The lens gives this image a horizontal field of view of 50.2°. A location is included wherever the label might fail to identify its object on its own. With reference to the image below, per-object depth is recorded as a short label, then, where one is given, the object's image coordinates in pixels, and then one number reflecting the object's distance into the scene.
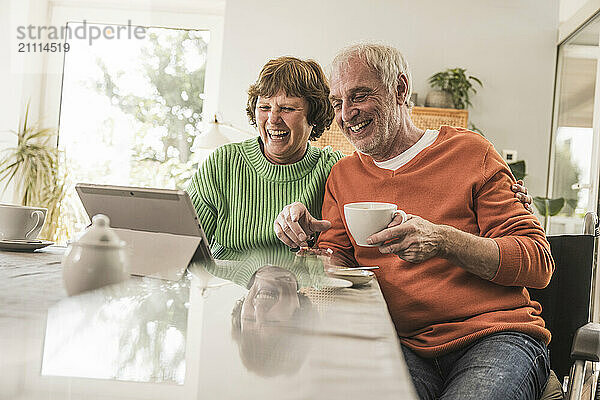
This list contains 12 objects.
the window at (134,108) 4.88
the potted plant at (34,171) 4.60
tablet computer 1.16
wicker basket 4.34
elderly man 1.18
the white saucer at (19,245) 1.37
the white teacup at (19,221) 1.43
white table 0.44
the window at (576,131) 3.84
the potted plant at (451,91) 4.40
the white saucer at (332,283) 1.01
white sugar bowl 0.84
